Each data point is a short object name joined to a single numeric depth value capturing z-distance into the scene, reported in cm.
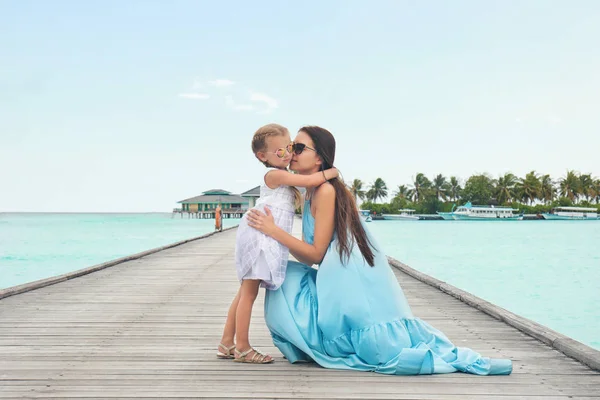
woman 269
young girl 275
